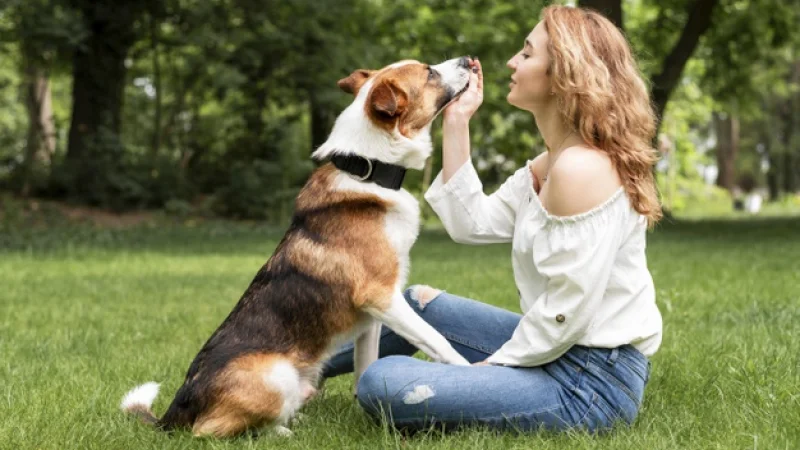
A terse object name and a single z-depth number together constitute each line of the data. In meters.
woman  3.37
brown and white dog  3.64
